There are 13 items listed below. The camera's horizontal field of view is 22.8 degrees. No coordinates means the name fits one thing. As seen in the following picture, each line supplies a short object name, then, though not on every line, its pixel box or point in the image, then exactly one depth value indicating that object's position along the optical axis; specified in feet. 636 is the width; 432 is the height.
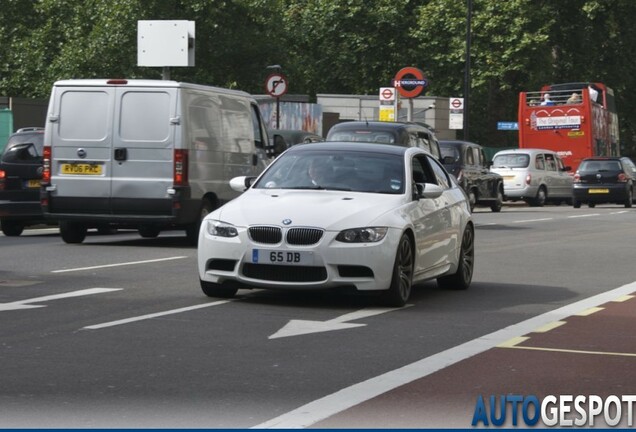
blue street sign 205.16
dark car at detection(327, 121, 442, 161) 84.64
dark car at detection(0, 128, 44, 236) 79.30
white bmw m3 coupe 42.50
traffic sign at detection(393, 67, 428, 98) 132.87
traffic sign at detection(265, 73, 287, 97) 126.93
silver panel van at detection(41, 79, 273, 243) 68.44
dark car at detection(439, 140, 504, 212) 120.26
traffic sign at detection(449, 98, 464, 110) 153.17
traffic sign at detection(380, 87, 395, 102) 131.56
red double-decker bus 183.21
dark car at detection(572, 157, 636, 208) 157.48
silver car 157.17
